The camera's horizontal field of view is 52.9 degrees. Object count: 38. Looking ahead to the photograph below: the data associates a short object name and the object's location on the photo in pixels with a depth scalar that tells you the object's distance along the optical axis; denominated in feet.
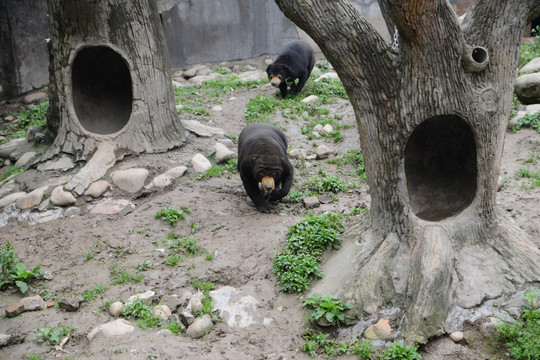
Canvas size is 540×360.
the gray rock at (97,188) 21.49
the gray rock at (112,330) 13.69
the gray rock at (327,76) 36.60
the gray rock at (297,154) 25.86
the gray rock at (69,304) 15.02
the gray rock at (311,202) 20.85
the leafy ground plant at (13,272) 16.34
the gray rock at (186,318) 14.20
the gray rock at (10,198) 21.42
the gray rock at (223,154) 24.39
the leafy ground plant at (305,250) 15.40
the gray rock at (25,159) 24.56
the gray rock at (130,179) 21.90
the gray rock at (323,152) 25.88
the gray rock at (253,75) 39.54
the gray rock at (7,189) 22.07
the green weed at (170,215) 19.54
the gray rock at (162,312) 14.60
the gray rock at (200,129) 26.00
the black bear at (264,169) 20.31
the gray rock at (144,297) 15.21
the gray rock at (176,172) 22.66
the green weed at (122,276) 16.35
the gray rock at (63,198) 21.04
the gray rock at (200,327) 13.87
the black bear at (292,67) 33.71
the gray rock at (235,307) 14.50
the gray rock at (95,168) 21.61
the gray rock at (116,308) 14.80
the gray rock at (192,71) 41.88
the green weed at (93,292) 15.58
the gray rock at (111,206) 20.67
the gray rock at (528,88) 26.73
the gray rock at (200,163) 23.40
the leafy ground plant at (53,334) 13.76
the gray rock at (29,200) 21.12
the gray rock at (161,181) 22.13
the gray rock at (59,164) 22.68
